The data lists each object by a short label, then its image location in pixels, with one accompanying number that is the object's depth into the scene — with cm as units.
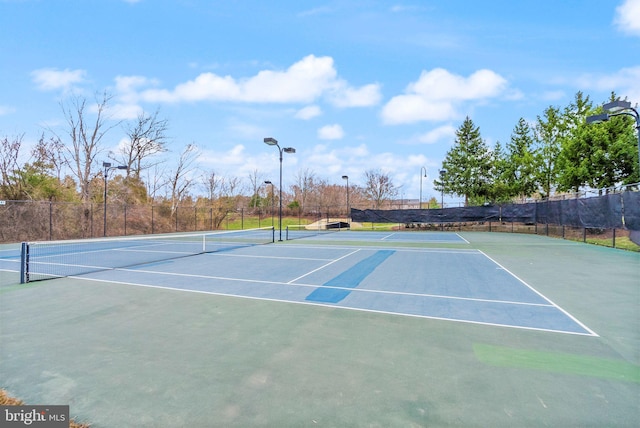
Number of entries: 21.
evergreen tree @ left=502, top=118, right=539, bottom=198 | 2980
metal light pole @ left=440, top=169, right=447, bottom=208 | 3503
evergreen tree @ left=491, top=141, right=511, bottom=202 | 3156
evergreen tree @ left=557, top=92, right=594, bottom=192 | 2305
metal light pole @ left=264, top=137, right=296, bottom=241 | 1605
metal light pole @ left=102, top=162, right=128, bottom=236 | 1950
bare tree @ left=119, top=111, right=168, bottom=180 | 3092
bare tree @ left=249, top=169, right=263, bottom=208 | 4913
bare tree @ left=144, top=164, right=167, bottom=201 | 3237
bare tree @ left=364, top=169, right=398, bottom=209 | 4825
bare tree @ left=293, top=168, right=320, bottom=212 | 5447
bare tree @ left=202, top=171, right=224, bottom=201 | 4005
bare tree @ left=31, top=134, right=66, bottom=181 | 2388
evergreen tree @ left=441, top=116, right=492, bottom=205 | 3372
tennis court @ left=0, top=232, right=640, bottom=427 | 247
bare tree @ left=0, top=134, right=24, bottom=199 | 2167
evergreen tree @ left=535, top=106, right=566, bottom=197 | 2849
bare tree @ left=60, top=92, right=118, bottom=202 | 2592
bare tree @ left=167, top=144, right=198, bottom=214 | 3334
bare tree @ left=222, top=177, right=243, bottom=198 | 4131
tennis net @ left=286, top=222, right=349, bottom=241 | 2954
